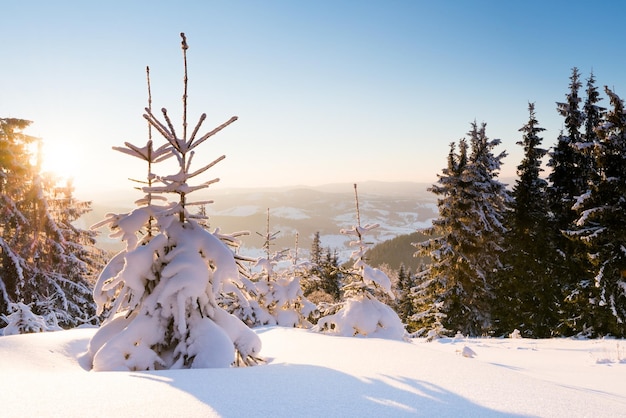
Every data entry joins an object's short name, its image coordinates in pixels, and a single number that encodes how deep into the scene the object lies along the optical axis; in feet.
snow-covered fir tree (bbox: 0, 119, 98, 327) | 41.75
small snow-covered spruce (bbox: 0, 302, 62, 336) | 27.99
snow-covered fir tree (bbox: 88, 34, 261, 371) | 15.60
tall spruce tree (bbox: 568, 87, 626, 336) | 51.65
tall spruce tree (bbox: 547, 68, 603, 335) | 59.28
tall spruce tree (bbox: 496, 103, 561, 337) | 69.87
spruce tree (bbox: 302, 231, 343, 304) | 83.39
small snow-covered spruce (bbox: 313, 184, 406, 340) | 35.83
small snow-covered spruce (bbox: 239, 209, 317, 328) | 65.36
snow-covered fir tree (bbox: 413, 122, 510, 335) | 65.10
